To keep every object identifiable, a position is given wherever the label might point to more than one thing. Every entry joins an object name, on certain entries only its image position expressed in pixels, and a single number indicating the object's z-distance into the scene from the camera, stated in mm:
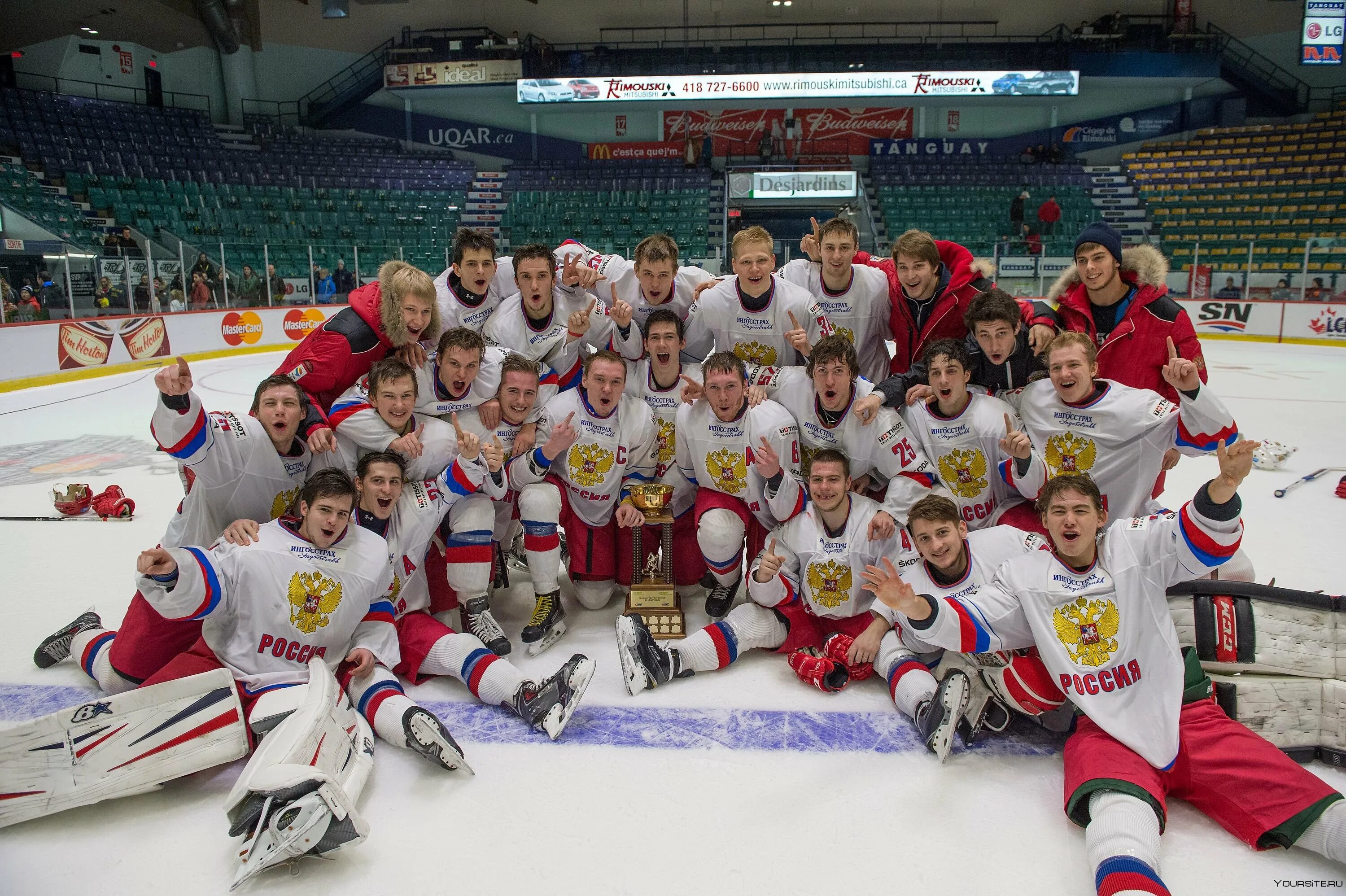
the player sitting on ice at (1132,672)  2160
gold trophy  3701
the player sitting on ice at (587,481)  3842
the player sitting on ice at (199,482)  2969
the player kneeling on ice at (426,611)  2883
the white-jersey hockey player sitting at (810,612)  3203
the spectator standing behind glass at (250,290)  13961
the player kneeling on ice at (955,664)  2678
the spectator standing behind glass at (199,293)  13062
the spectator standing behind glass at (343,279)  15484
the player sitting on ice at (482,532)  3602
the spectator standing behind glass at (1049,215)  19406
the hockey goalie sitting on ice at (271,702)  2162
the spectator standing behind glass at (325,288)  15250
